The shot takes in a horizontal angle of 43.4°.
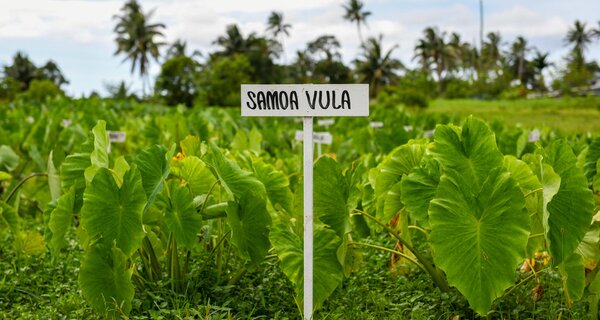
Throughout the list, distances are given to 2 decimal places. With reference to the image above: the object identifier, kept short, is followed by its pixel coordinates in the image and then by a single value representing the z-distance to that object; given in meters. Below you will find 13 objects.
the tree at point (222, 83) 28.23
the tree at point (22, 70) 48.02
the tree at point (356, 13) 57.91
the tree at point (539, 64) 56.03
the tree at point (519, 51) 62.39
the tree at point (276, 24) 61.12
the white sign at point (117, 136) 5.36
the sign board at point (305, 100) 2.76
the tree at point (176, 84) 31.66
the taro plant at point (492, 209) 2.46
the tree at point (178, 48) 54.41
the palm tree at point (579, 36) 65.00
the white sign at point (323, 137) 5.07
